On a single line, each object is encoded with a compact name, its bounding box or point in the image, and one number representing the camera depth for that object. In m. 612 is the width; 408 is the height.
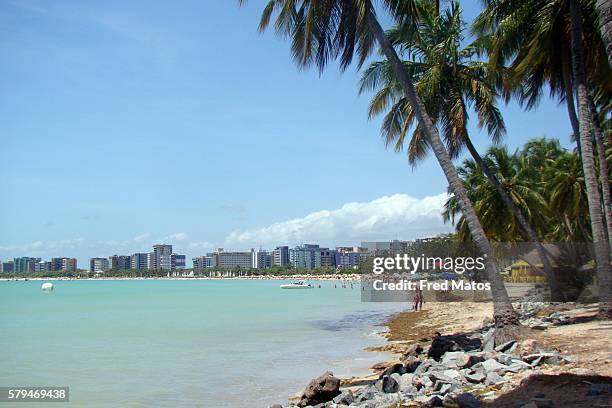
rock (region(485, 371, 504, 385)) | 8.10
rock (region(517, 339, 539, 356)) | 9.98
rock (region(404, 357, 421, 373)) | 11.20
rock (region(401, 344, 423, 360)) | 13.80
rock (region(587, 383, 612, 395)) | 6.64
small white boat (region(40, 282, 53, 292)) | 105.19
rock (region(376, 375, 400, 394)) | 9.65
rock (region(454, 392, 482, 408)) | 6.93
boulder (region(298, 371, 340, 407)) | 10.14
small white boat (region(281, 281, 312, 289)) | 97.31
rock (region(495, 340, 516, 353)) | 10.86
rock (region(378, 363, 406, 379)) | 11.24
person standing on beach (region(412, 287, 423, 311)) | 32.61
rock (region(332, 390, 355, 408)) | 9.44
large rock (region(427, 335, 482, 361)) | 11.91
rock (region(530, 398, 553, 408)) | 6.39
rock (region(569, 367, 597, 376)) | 7.78
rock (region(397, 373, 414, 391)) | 9.39
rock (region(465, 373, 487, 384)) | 8.37
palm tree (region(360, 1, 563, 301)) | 18.08
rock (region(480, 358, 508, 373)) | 8.76
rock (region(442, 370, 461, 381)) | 8.73
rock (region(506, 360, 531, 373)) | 8.63
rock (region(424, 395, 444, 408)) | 7.36
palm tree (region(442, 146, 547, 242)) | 29.41
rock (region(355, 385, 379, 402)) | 9.27
